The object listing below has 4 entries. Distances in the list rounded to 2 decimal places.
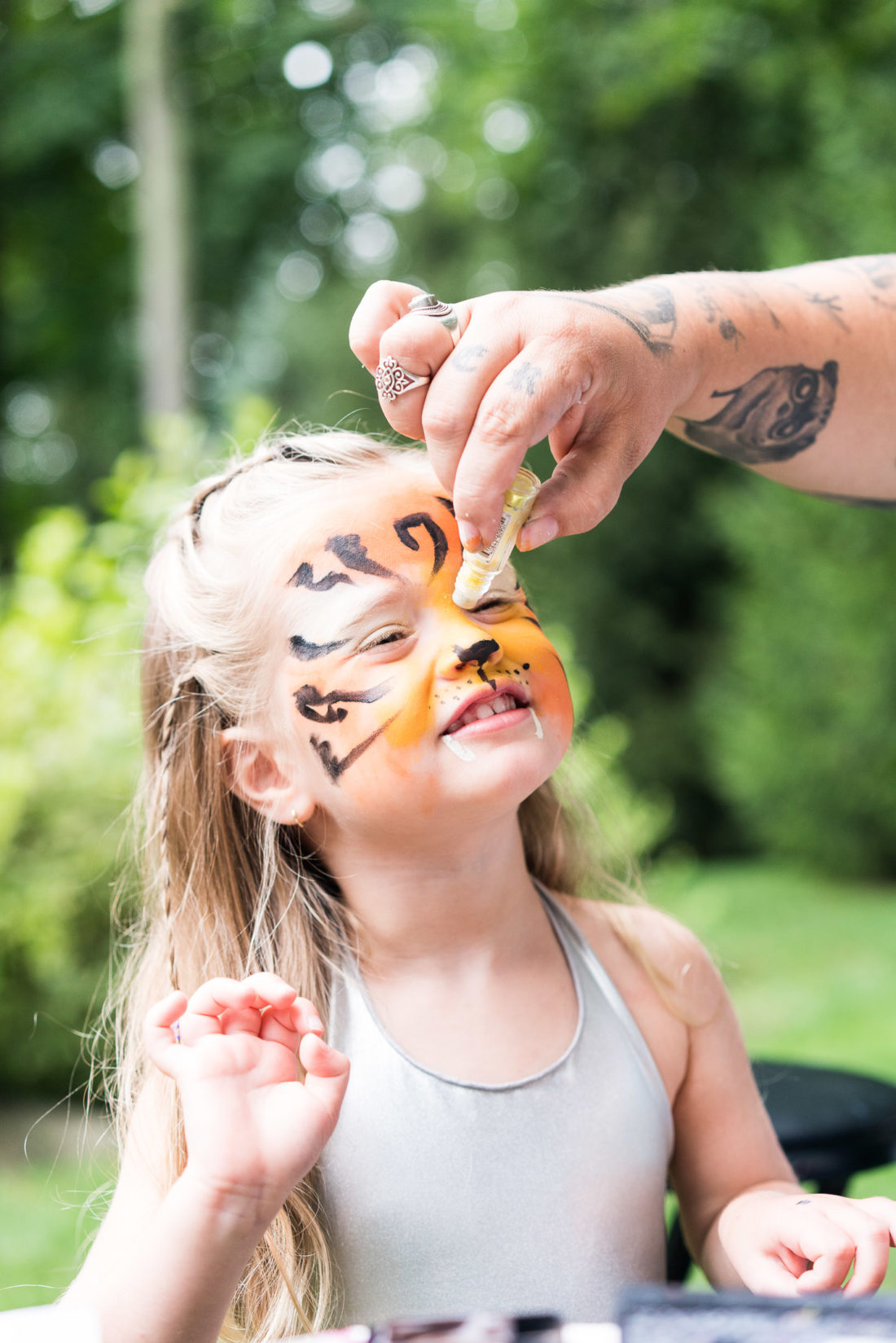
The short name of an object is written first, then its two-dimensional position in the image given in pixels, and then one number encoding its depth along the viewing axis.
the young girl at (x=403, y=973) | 1.00
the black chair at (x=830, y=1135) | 1.14
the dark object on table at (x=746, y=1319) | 0.76
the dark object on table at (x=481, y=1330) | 0.80
